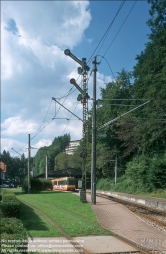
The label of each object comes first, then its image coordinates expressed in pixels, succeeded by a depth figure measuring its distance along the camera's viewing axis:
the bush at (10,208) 14.73
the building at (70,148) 137.51
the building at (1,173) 86.64
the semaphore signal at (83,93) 23.11
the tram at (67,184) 54.06
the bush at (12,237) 5.94
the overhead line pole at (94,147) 22.92
